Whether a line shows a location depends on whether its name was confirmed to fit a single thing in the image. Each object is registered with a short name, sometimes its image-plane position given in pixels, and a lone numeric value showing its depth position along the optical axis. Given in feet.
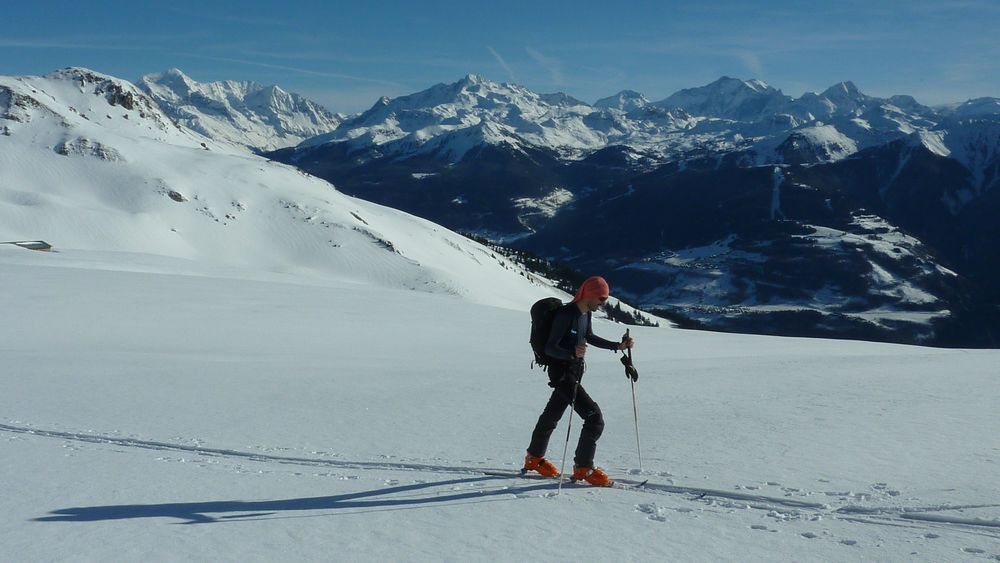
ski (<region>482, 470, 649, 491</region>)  31.19
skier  31.27
